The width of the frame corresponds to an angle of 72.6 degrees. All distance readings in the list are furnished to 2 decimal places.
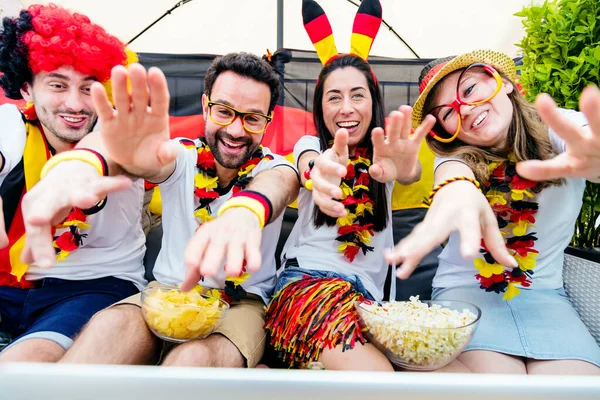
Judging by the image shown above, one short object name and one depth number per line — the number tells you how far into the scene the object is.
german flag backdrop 2.67
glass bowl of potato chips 1.10
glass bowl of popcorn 1.07
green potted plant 1.45
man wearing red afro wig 1.42
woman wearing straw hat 1.26
